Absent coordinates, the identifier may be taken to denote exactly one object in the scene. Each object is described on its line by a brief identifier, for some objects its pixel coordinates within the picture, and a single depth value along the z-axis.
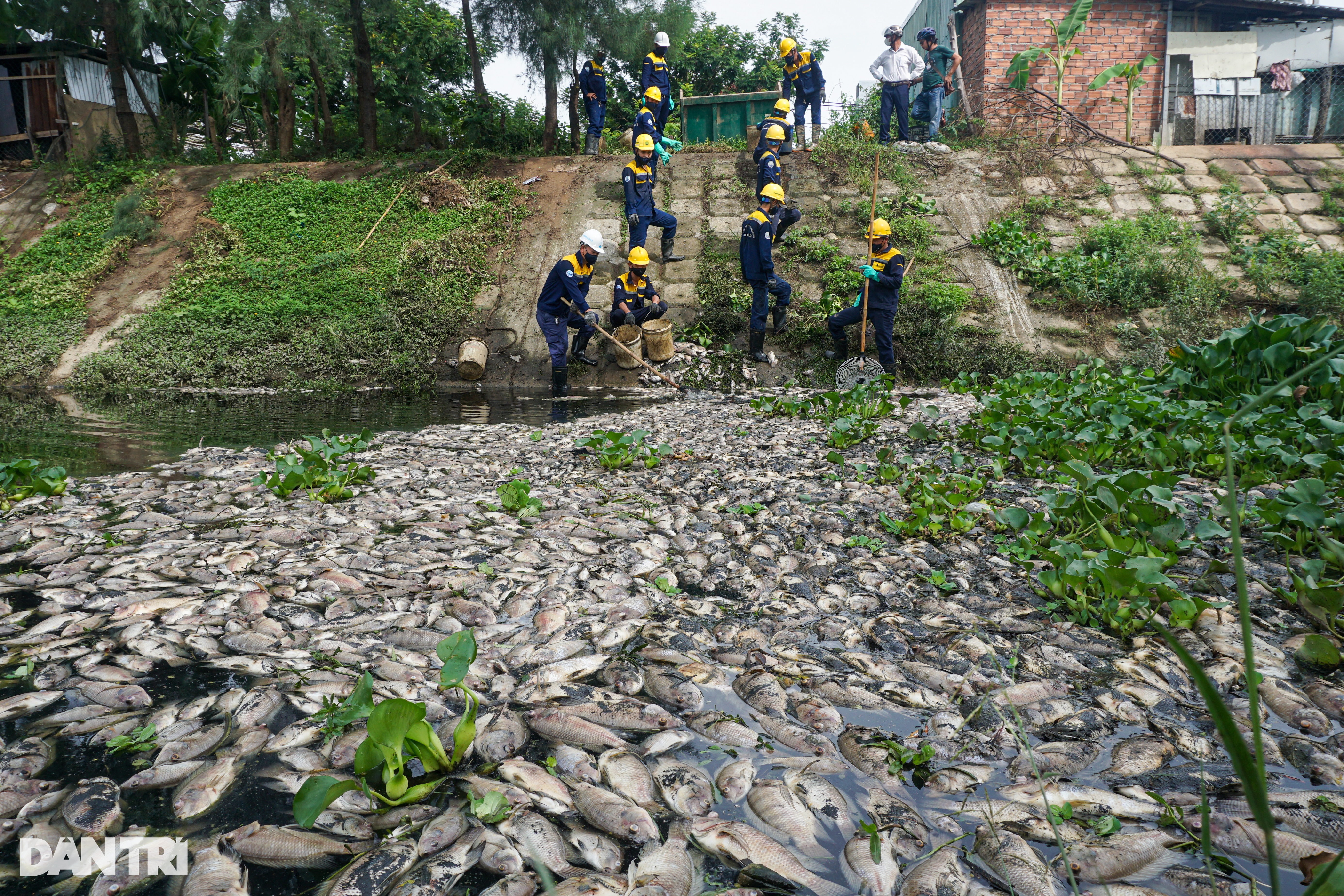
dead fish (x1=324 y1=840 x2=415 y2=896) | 1.59
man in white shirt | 14.98
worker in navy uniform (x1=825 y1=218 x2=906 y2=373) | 10.23
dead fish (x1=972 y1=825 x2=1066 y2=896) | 1.62
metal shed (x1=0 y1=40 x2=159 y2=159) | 18.70
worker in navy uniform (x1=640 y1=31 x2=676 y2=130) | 14.74
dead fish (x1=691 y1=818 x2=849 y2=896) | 1.66
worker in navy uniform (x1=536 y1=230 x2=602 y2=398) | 10.56
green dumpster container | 17.30
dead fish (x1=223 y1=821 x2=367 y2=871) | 1.68
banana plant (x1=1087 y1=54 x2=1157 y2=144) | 16.05
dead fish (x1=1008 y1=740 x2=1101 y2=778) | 2.03
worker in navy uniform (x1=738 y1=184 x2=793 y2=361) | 10.55
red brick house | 16.75
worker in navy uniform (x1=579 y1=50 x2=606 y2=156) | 15.96
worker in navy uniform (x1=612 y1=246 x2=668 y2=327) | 11.28
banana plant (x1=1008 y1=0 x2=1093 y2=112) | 15.44
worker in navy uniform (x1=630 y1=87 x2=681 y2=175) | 13.20
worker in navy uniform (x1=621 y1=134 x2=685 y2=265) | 12.33
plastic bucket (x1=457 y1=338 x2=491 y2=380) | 11.16
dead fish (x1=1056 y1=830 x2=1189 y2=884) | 1.65
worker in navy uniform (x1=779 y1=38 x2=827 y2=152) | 15.32
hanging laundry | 16.70
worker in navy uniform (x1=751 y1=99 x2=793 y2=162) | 13.29
